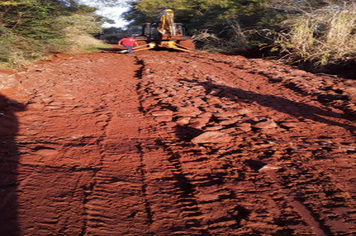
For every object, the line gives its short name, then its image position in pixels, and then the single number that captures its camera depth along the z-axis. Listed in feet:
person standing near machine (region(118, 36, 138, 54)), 47.67
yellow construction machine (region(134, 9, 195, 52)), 50.24
